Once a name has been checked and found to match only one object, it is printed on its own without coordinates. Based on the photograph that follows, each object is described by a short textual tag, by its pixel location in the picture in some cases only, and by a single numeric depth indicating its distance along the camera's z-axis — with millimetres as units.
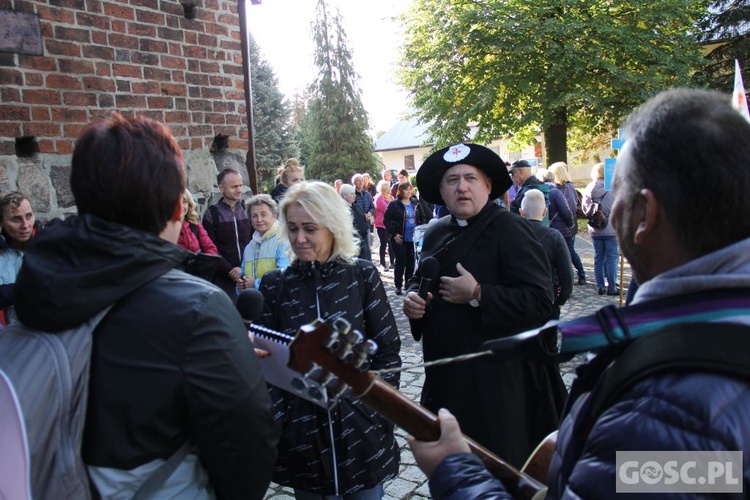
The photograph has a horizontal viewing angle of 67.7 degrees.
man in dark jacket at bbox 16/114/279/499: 1315
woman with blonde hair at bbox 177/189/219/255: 4691
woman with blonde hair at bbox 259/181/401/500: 2227
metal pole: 5078
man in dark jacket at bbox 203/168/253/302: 5020
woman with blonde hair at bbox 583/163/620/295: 8078
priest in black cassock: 2596
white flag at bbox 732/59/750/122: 4128
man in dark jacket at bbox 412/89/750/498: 846
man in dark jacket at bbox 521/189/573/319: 4582
